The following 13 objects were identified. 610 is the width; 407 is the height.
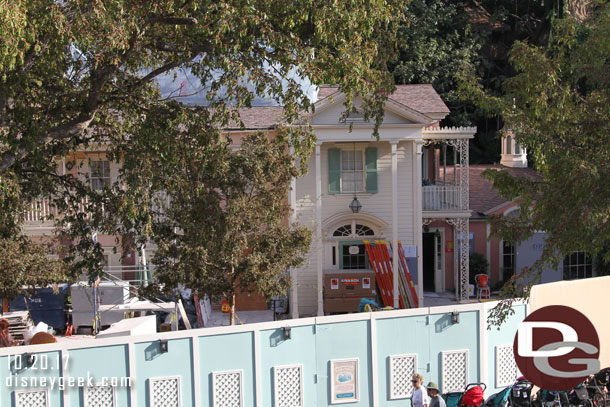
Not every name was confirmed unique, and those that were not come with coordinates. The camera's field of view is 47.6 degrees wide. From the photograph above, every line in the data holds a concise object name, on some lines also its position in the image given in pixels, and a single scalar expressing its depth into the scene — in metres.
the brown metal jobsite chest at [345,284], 20.95
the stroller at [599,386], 12.11
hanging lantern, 21.59
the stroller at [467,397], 11.21
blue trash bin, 19.80
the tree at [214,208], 10.91
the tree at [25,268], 15.75
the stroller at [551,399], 11.61
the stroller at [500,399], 11.50
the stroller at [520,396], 11.55
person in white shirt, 10.58
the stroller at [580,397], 11.74
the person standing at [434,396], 10.36
